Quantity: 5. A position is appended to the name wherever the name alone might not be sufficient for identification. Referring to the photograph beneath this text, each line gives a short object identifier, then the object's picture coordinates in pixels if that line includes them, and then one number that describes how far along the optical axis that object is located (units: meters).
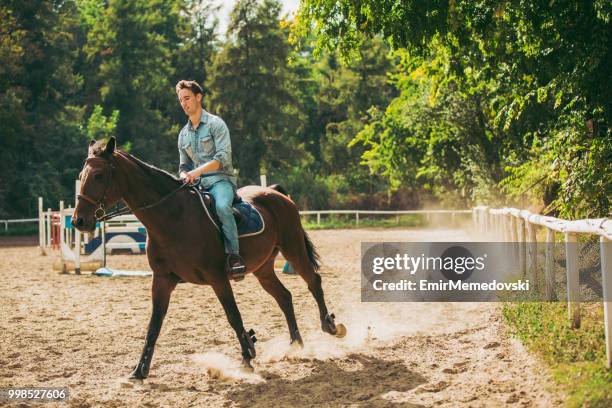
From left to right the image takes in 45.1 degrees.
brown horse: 6.32
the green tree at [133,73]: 53.44
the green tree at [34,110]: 41.69
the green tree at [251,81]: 51.28
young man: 6.86
